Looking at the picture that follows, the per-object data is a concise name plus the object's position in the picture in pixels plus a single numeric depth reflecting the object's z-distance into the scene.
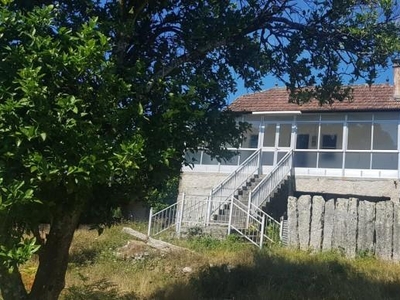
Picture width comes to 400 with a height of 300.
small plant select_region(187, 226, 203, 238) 17.77
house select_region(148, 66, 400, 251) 21.28
